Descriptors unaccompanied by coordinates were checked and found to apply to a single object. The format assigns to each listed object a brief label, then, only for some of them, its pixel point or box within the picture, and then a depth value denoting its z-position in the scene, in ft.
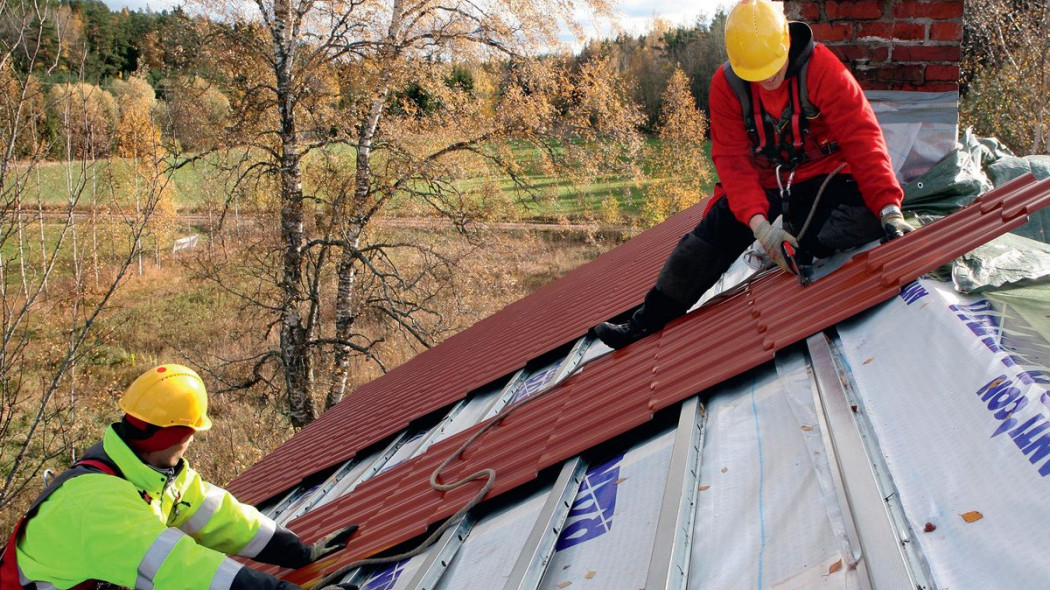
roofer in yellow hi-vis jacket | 9.02
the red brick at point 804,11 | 16.44
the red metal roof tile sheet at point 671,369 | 10.01
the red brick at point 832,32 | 16.67
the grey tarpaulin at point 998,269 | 9.11
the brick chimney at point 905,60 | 15.88
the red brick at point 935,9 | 16.03
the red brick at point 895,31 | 16.20
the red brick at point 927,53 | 16.12
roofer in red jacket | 12.05
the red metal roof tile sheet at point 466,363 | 19.56
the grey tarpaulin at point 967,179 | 14.11
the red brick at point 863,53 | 16.47
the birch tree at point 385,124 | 55.26
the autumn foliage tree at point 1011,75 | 63.16
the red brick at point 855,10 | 16.28
